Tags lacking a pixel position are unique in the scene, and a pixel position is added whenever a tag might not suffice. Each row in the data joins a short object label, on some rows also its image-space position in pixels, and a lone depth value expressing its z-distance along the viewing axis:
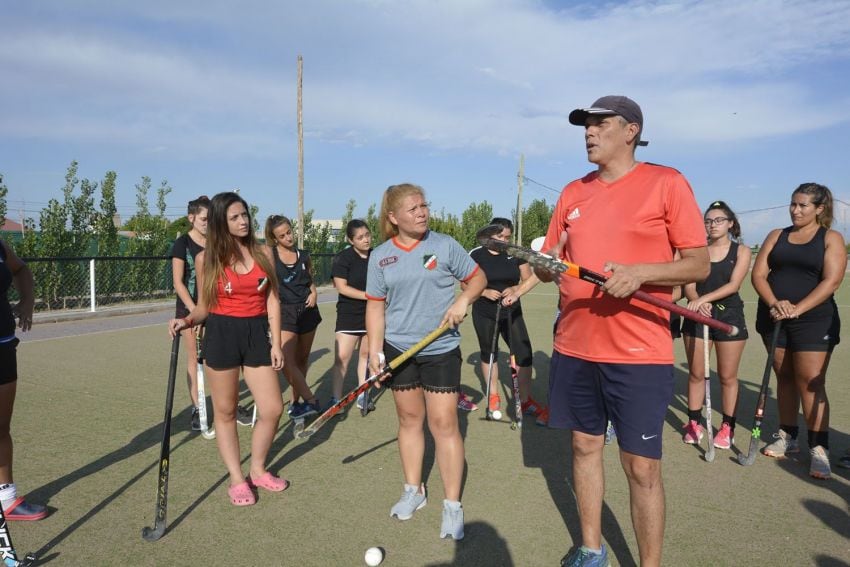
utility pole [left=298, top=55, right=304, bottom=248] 22.75
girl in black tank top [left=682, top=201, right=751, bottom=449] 5.18
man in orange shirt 2.80
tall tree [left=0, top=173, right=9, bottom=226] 14.74
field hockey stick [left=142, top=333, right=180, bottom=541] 3.58
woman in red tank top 4.05
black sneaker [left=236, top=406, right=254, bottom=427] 5.99
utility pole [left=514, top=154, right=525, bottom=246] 42.62
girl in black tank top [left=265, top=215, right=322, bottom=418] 5.95
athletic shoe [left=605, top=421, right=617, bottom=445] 5.46
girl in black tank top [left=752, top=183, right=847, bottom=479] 4.62
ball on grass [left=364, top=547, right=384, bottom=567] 3.27
